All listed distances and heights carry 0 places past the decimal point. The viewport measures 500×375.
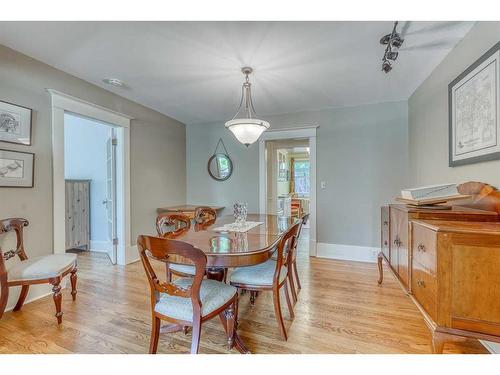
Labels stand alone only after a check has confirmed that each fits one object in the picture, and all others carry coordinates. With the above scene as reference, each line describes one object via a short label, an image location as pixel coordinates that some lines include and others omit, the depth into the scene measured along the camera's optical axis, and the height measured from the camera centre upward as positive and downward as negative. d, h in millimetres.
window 8172 +398
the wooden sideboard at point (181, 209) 3812 -356
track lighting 1730 +1077
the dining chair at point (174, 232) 1984 -370
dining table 1384 -375
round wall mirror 4375 +388
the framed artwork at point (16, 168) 2066 +179
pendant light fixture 2316 +597
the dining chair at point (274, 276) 1693 -666
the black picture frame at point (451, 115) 1513 +583
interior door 3340 -15
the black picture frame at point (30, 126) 2156 +584
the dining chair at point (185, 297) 1216 -665
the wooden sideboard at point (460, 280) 1047 -426
